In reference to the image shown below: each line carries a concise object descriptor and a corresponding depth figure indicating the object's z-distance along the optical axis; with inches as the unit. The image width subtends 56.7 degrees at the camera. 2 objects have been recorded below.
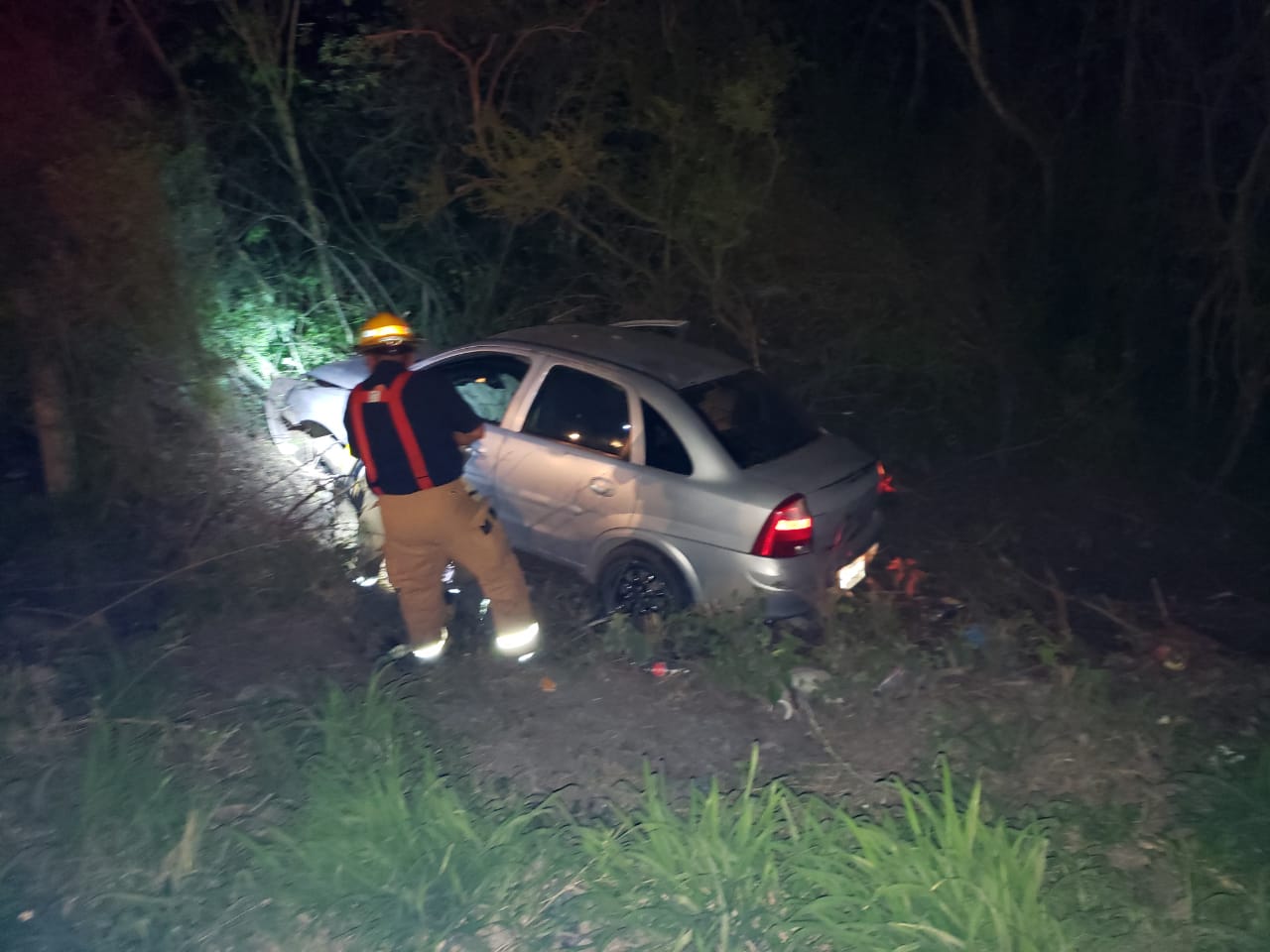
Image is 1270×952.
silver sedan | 232.8
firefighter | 215.3
